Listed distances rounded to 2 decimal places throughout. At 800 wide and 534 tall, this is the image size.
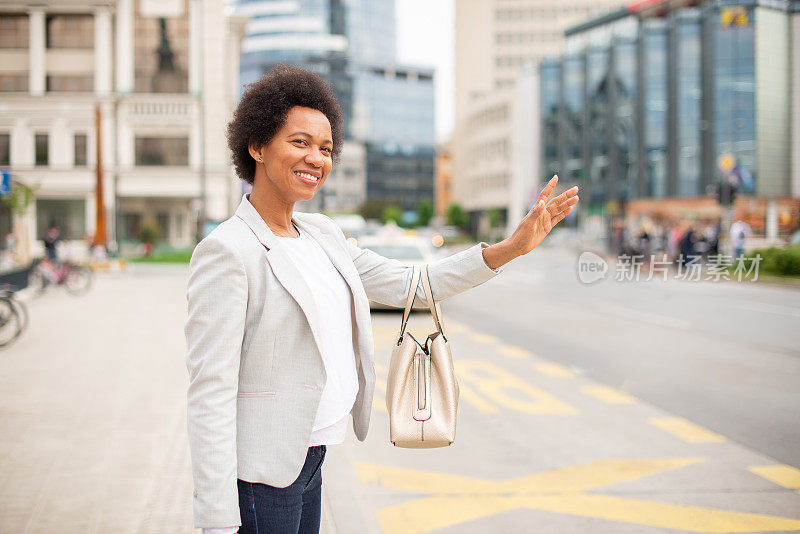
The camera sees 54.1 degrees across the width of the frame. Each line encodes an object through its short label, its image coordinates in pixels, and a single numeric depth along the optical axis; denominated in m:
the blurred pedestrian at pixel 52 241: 20.22
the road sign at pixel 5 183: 11.76
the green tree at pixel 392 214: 121.46
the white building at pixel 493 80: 84.50
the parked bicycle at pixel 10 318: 10.86
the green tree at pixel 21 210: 13.45
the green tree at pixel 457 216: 97.62
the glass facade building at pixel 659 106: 54.53
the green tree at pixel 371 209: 127.75
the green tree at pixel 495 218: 85.88
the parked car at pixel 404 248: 16.25
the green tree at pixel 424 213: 124.31
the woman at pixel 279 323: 2.02
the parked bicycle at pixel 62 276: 19.33
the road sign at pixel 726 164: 35.00
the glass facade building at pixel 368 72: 130.25
